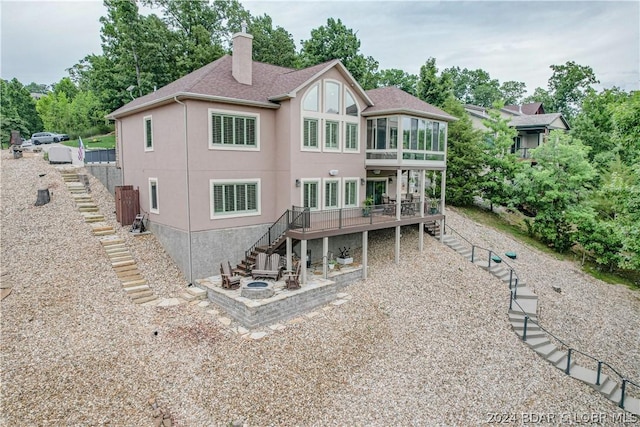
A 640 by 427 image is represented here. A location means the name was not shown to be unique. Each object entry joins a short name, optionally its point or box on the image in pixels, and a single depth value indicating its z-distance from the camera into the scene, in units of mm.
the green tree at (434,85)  32625
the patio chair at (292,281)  13391
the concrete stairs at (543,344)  11133
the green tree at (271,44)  37438
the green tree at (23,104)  51219
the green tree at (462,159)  26328
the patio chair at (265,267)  14156
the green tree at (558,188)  22969
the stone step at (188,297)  13508
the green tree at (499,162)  25989
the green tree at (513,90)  85812
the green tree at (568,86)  55969
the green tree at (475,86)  76438
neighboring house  34934
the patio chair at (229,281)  13375
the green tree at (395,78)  53969
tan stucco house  14508
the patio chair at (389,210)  18788
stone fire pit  12464
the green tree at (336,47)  35625
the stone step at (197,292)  13700
